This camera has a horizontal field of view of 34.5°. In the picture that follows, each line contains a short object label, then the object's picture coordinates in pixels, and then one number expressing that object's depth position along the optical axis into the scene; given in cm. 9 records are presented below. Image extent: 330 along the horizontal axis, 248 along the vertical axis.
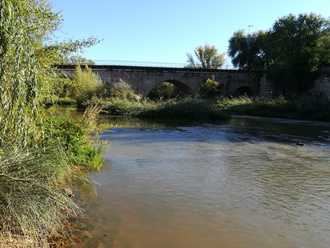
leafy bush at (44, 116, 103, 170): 1226
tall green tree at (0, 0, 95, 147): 566
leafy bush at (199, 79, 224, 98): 6241
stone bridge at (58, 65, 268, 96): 5841
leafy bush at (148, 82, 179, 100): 6781
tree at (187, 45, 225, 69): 9150
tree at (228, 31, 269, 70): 6738
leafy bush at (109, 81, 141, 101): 4866
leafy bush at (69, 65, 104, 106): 4838
